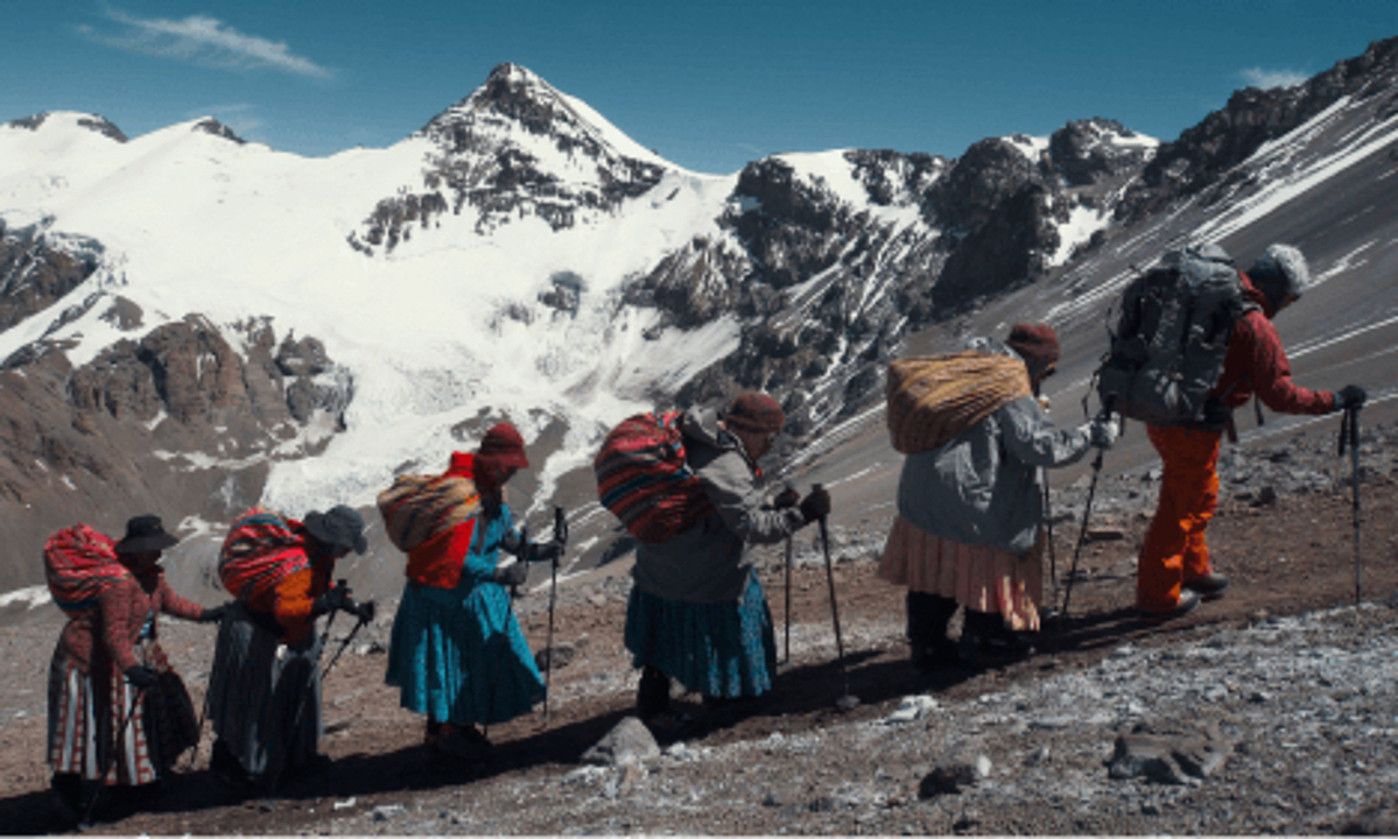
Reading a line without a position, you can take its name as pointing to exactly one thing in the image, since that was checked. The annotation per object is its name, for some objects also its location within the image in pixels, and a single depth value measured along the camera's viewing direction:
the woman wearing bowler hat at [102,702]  6.01
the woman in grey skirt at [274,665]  6.21
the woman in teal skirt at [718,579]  5.45
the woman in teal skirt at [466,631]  6.04
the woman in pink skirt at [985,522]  5.51
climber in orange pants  5.79
